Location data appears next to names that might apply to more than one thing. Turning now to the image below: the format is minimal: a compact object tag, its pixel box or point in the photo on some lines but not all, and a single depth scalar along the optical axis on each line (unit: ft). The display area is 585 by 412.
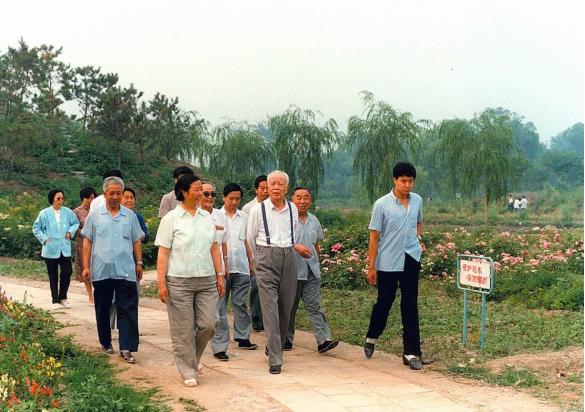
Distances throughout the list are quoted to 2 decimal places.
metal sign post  21.42
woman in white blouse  18.13
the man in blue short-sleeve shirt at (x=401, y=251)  20.66
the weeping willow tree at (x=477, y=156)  82.69
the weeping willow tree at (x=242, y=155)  89.51
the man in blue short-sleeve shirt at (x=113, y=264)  20.63
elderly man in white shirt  19.60
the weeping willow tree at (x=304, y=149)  81.00
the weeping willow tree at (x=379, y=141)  74.54
